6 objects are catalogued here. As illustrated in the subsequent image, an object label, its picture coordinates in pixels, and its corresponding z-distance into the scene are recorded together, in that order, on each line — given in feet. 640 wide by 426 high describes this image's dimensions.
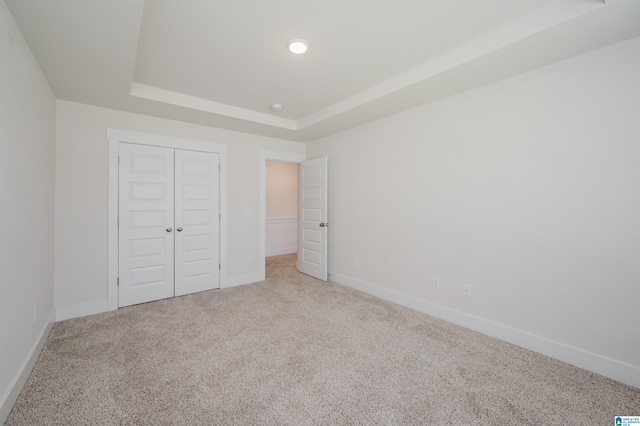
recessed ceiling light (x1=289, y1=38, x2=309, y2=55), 6.91
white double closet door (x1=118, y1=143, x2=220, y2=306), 10.78
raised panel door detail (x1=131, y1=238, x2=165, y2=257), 10.97
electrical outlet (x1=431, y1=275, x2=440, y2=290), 9.84
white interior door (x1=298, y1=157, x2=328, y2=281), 14.16
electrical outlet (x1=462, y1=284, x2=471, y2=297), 9.00
